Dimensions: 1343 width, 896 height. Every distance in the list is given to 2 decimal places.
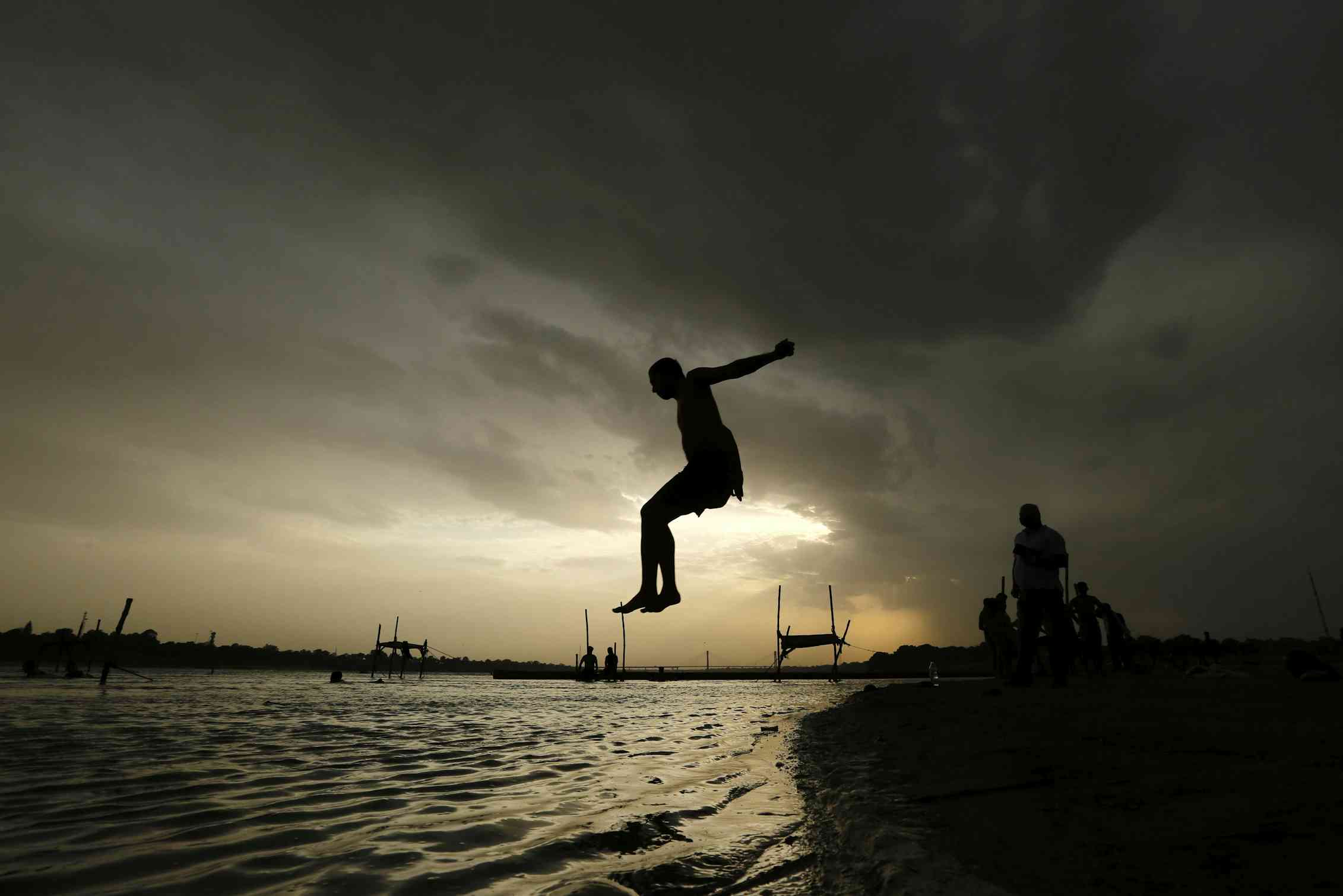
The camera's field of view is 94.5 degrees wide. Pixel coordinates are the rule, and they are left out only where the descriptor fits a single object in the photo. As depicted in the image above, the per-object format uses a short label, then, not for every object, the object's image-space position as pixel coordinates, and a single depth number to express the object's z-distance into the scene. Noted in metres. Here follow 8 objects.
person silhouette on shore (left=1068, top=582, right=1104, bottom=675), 14.07
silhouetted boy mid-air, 5.38
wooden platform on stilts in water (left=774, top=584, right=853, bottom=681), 63.22
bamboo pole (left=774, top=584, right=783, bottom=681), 55.39
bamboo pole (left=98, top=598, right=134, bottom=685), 30.84
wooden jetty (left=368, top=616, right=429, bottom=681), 65.56
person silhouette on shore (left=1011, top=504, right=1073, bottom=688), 9.24
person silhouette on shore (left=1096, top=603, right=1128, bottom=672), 15.19
